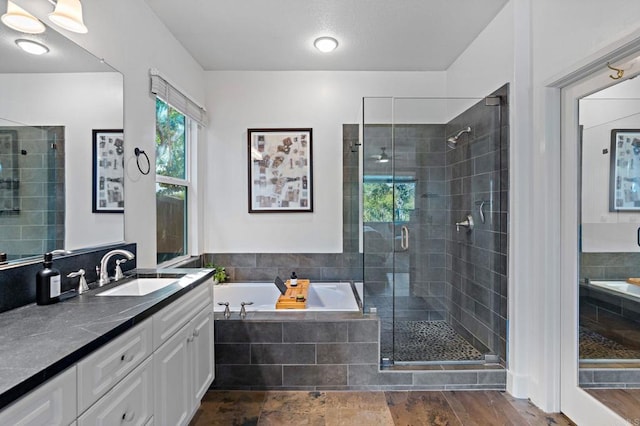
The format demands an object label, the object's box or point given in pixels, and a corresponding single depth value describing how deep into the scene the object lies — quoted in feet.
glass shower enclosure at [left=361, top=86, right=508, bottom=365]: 8.59
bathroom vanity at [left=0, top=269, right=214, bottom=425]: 2.78
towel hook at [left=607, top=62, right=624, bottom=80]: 5.62
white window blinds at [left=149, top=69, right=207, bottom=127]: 8.04
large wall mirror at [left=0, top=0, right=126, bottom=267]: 4.50
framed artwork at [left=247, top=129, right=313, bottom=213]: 11.52
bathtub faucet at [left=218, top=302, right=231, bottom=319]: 7.96
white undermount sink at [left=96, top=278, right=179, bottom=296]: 5.94
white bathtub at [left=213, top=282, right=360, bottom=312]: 10.31
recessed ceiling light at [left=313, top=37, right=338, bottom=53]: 9.34
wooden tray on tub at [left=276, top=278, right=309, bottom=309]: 8.64
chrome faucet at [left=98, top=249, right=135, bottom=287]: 5.80
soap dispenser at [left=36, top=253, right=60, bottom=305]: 4.57
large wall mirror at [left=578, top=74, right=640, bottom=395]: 5.79
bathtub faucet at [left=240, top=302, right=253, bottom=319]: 7.98
